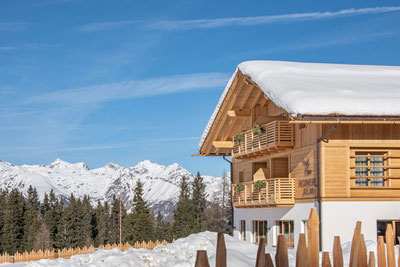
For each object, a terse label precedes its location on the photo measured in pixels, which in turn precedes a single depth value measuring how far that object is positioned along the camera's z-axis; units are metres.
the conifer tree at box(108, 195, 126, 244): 106.84
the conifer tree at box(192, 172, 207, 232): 88.81
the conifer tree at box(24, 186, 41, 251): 90.69
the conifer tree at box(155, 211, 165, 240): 89.44
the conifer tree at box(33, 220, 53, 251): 88.32
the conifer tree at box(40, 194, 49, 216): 116.25
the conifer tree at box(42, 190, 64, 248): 97.29
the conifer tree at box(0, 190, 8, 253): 89.97
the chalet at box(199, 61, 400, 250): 22.75
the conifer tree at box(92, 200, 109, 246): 109.75
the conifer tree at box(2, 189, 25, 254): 89.50
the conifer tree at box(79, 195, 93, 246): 99.38
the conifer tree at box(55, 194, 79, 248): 94.75
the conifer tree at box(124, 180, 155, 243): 85.87
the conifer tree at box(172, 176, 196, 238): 83.31
